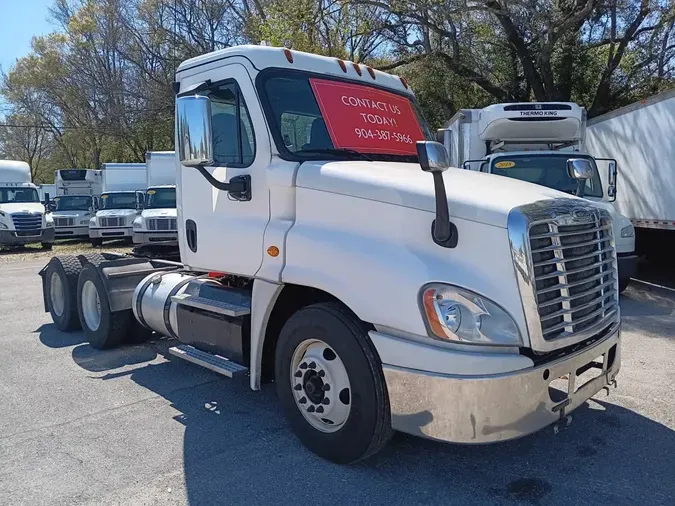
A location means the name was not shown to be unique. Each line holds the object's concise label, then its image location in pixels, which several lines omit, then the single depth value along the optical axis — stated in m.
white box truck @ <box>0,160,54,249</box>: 21.44
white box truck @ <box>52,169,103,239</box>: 24.67
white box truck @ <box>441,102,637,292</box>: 9.48
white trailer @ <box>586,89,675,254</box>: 10.28
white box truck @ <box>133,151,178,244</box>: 17.89
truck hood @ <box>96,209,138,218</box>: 22.42
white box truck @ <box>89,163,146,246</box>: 22.38
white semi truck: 3.39
